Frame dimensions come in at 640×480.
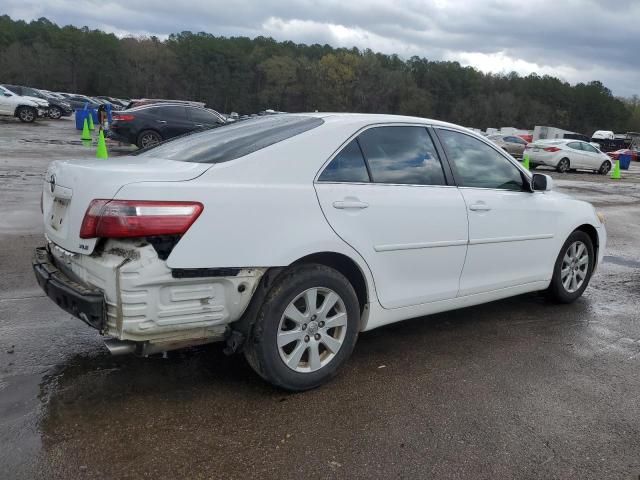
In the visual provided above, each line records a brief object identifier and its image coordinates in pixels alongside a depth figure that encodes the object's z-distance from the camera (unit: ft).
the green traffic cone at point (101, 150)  45.93
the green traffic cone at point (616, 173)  79.92
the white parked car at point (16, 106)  94.79
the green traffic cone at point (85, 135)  69.07
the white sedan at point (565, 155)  81.46
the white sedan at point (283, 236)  9.73
